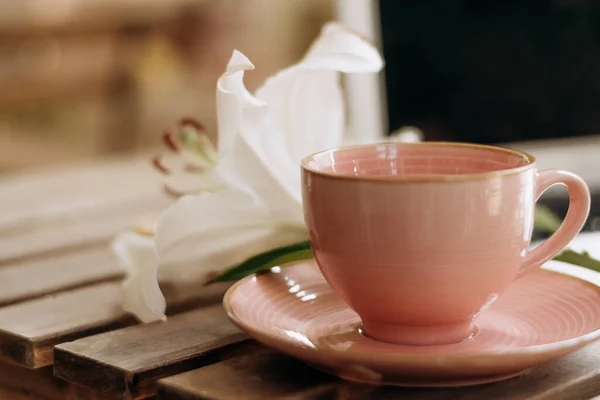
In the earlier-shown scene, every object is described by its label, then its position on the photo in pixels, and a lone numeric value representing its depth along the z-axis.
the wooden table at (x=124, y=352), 0.75
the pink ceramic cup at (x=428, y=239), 0.74
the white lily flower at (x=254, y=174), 0.83
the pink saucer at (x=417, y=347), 0.72
